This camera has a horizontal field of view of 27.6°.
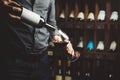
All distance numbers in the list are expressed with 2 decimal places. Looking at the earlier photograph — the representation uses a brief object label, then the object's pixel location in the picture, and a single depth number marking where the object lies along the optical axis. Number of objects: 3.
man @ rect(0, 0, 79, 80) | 1.88
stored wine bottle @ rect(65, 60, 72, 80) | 4.32
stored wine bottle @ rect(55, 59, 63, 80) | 4.37
